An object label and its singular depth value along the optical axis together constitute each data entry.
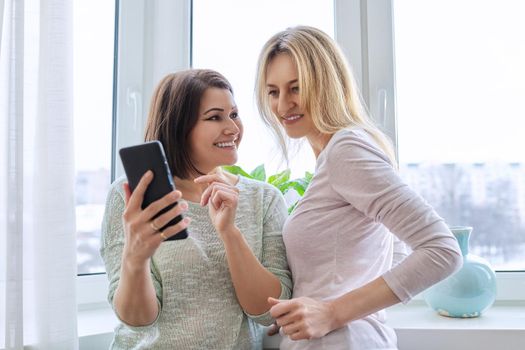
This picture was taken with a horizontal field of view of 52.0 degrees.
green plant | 1.61
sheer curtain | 1.17
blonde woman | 1.03
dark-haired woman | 1.17
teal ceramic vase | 1.43
